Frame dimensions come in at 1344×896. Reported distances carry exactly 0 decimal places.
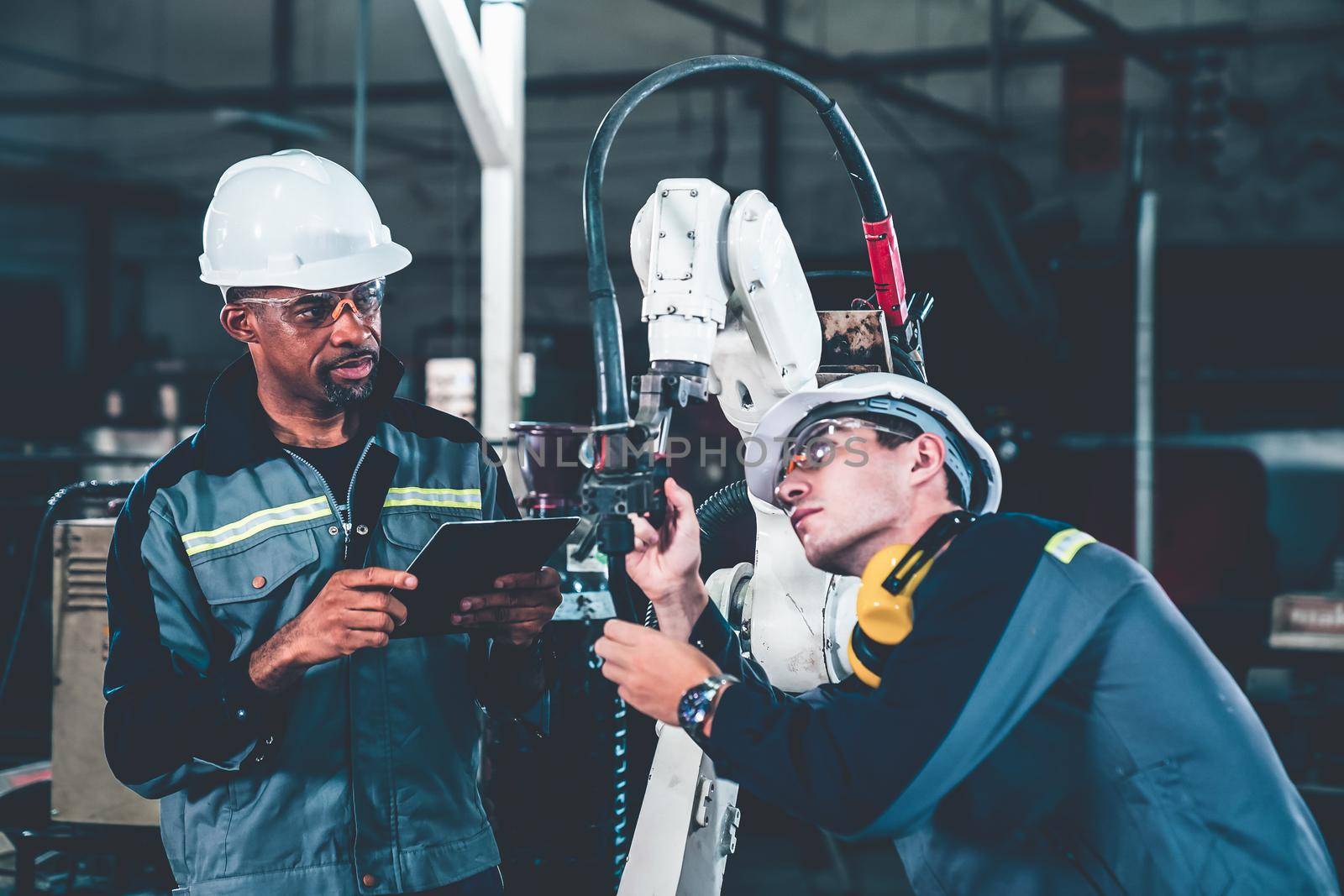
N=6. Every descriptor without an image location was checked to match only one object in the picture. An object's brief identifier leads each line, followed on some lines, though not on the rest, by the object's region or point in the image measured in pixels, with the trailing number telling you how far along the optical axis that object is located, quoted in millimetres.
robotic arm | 1530
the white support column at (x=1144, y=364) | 5117
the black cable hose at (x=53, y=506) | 2512
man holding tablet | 1501
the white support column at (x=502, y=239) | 3059
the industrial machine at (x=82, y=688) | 2543
